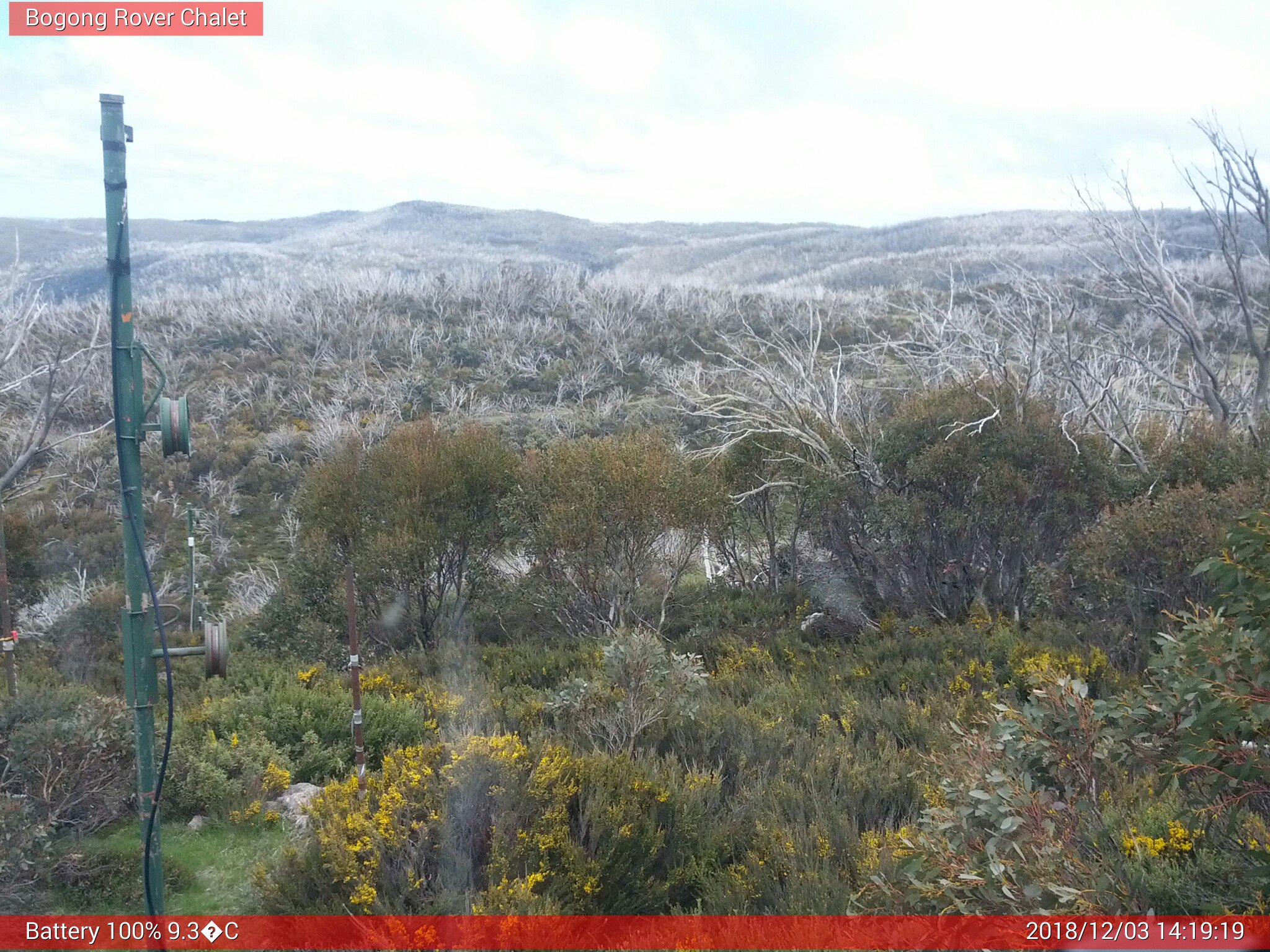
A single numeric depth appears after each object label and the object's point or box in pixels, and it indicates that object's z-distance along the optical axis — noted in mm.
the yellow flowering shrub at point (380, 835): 3852
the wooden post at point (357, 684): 4500
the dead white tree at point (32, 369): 10289
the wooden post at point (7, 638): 5500
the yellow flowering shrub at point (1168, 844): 3449
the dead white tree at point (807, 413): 11094
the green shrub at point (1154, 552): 7863
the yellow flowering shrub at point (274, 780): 5496
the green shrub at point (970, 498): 10094
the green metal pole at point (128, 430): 3043
